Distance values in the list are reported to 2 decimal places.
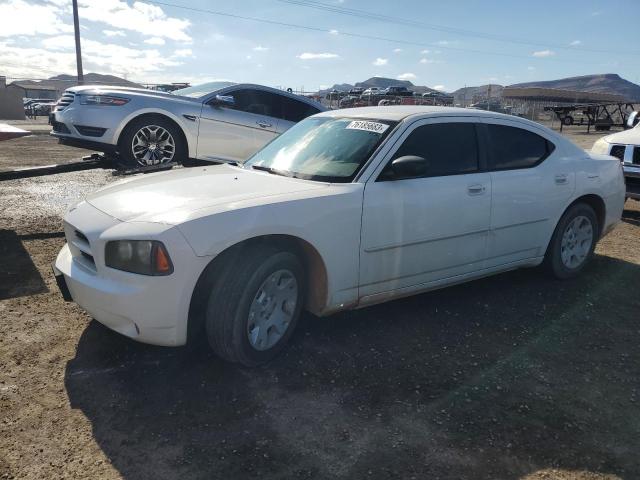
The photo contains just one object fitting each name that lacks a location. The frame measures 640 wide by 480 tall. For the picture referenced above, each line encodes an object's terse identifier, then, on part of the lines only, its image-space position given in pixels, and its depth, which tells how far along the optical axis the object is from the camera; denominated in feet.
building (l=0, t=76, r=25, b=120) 103.65
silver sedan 21.84
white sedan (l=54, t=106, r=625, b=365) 9.13
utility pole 95.35
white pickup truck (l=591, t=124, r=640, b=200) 24.66
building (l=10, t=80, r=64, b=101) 212.62
